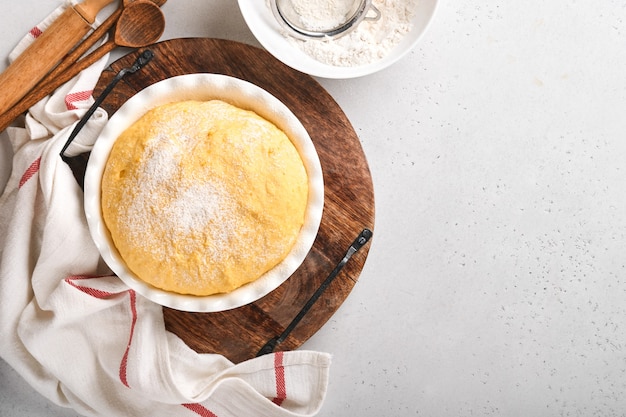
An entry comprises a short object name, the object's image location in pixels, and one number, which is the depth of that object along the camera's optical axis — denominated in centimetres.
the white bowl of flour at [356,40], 139
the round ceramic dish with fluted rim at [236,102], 123
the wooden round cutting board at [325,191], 138
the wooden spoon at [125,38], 139
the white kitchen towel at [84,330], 132
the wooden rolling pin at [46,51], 139
